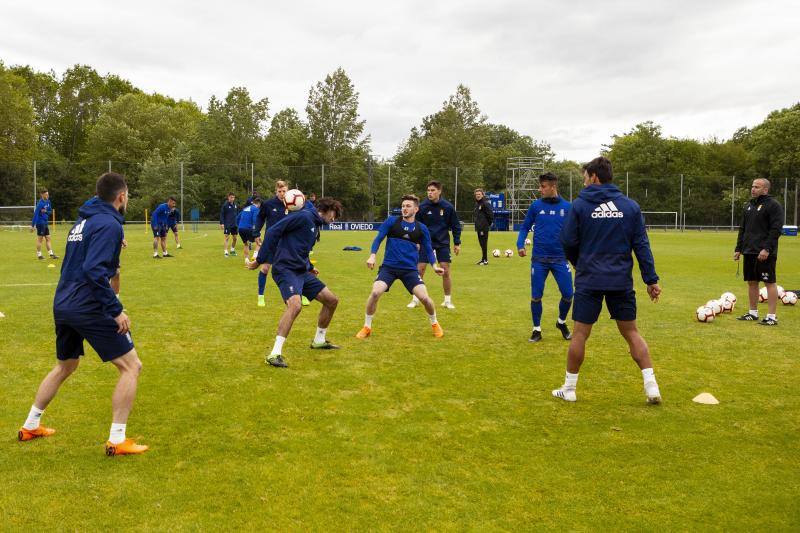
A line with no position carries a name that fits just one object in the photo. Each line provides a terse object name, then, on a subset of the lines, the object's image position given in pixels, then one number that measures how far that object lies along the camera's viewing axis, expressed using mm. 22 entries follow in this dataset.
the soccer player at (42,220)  19750
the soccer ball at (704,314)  10172
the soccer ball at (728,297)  11084
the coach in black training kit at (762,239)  9844
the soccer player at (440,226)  11703
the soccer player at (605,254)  5711
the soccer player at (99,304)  4418
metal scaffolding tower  52031
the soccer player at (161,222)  20853
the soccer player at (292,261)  7359
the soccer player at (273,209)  12980
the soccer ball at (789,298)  11938
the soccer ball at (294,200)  7621
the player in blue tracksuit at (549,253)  8742
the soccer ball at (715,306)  10540
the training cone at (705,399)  5992
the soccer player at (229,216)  21422
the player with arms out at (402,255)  9008
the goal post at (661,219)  52125
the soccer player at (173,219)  22703
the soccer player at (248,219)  17406
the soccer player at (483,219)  20266
